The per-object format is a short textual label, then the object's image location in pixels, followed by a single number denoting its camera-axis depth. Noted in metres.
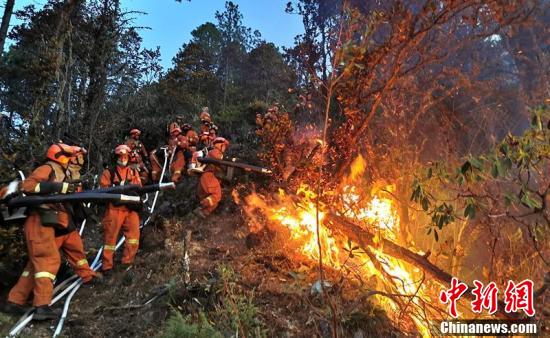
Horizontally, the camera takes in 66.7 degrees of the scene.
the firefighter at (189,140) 12.17
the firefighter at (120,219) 7.41
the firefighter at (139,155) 11.06
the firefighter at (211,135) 11.02
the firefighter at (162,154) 12.56
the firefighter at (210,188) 9.50
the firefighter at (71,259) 5.92
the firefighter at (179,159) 11.91
